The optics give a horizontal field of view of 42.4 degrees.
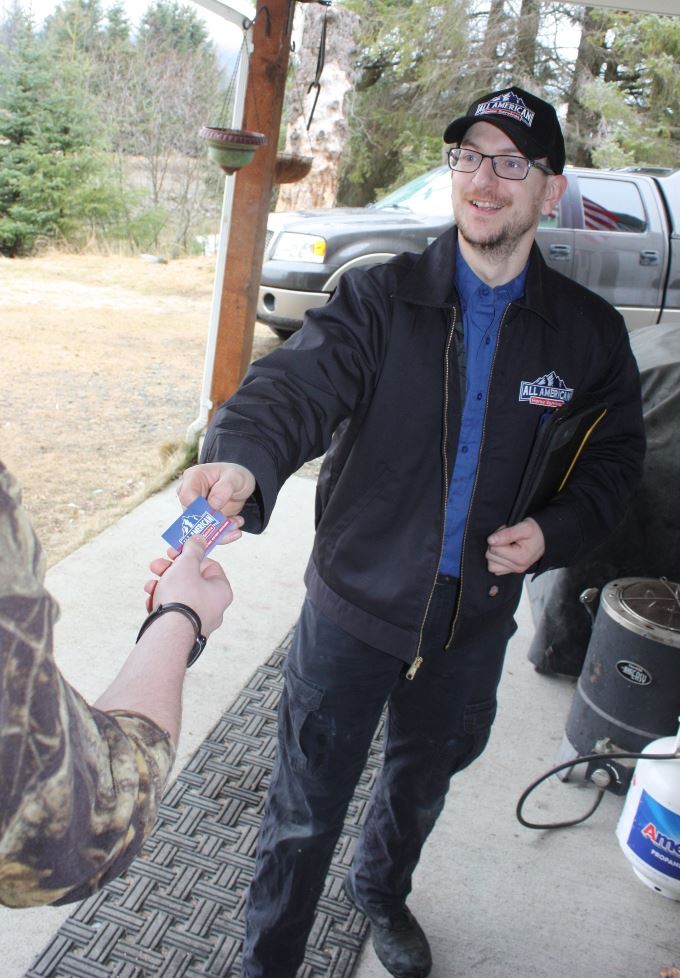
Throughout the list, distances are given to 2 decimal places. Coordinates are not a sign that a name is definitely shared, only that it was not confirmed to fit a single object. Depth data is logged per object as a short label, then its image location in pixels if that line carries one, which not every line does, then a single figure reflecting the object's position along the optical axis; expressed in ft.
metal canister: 9.40
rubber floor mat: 7.44
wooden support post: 14.92
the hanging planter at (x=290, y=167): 16.17
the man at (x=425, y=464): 6.20
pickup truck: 23.09
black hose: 9.44
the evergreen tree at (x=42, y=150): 41.57
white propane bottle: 8.50
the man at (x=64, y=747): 2.89
